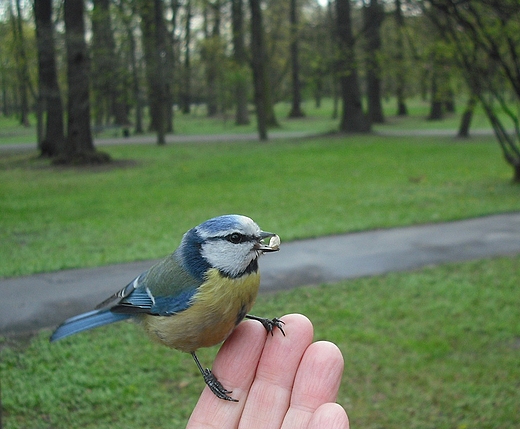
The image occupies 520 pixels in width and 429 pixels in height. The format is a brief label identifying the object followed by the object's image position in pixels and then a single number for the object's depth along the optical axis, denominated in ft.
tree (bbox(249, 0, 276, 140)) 64.39
